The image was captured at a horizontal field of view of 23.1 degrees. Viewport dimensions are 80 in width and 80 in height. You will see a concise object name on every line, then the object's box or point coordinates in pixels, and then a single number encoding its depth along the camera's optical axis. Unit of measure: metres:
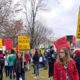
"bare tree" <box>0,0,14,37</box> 18.09
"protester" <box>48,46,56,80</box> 8.04
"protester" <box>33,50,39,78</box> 12.30
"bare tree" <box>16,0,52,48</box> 28.44
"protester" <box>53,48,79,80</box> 4.58
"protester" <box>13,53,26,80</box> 9.06
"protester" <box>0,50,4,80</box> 10.23
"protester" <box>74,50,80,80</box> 5.32
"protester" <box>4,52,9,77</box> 11.92
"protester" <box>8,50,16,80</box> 11.18
